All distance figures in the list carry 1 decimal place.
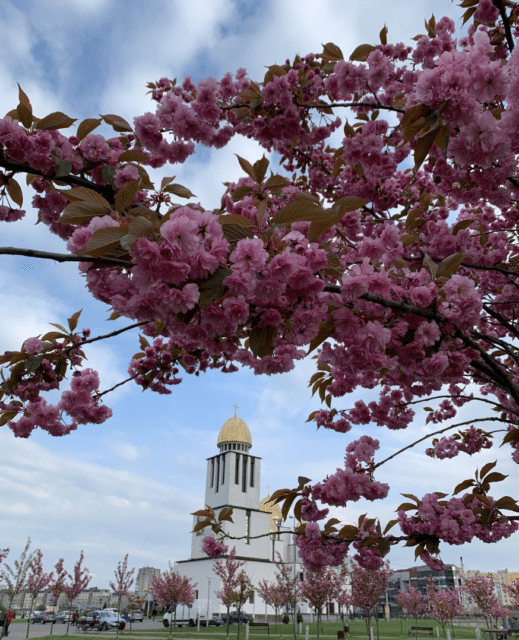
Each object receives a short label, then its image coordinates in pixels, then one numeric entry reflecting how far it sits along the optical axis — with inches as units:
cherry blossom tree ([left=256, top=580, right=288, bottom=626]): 841.8
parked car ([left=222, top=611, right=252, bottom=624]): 1271.9
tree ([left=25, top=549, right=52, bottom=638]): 753.3
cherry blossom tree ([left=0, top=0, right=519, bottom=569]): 58.4
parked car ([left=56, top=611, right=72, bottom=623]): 1395.2
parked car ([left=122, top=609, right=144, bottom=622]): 1508.1
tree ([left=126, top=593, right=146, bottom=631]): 1091.0
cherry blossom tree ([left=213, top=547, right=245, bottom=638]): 812.6
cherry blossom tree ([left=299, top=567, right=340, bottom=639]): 696.4
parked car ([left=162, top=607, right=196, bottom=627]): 1255.5
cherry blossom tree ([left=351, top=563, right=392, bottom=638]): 703.7
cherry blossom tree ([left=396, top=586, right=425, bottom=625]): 973.2
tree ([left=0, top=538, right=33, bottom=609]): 683.4
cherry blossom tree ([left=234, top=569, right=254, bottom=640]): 805.6
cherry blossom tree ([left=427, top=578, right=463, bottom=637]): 767.7
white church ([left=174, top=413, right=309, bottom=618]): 1600.6
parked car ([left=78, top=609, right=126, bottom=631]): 1080.8
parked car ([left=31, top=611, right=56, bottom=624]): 1350.9
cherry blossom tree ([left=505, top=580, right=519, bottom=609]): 736.4
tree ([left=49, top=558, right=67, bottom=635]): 848.3
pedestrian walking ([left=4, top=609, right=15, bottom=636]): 623.6
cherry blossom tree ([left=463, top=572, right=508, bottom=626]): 757.3
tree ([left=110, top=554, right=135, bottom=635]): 933.2
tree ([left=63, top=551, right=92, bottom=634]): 871.1
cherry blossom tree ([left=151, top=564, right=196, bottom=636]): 920.9
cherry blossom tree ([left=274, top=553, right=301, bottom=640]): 784.3
